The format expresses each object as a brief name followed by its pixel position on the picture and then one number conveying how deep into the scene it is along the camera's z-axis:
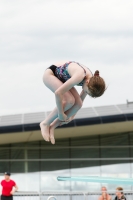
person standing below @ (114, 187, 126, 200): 14.40
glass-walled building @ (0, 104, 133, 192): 23.50
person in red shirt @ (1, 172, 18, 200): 14.34
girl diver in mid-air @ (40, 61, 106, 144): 7.61
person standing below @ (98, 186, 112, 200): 14.61
